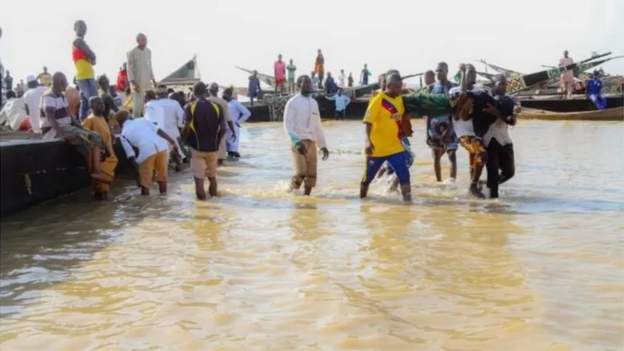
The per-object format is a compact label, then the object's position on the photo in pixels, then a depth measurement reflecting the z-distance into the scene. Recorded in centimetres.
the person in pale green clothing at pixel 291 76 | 3466
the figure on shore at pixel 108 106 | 1024
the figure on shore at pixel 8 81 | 3058
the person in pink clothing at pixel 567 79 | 3081
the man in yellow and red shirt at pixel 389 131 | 894
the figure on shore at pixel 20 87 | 2914
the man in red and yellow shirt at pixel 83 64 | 1182
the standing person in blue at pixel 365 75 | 3994
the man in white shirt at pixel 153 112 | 1226
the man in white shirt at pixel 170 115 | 1233
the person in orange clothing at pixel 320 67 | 3512
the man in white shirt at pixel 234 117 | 1536
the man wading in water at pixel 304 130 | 979
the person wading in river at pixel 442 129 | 1051
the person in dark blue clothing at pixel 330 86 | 3494
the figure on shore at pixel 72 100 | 1000
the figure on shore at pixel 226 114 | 1245
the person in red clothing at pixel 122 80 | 1858
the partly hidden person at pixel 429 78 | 1102
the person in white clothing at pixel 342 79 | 3980
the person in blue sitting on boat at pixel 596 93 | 2933
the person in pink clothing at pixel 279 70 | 3442
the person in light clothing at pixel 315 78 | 3545
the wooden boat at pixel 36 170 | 841
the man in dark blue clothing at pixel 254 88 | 3578
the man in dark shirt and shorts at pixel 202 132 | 951
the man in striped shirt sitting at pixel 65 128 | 956
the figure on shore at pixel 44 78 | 1526
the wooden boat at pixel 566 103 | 2980
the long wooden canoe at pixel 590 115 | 2769
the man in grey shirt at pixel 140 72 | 1286
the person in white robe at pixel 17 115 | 1338
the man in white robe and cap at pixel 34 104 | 1260
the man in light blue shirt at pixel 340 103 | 3388
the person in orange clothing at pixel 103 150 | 991
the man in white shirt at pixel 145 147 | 1007
